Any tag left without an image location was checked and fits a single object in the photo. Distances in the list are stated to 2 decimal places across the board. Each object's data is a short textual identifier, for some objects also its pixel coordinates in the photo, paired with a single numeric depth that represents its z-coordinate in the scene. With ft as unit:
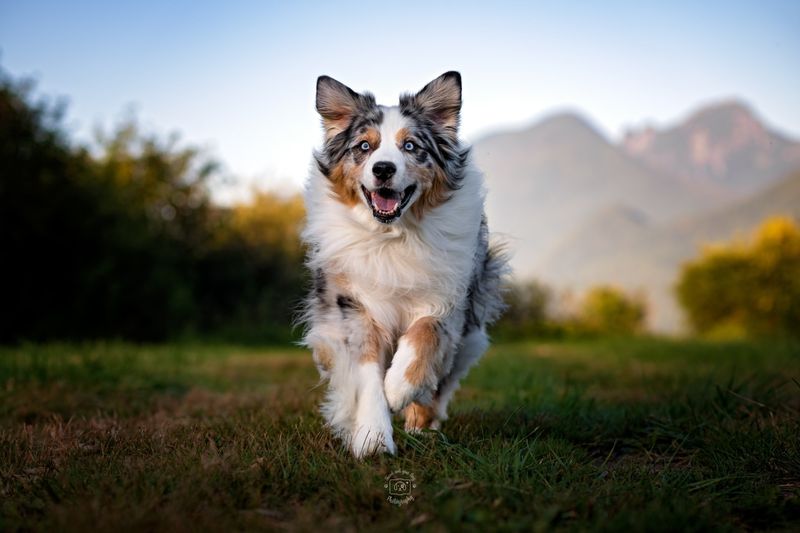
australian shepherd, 13.66
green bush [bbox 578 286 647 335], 86.12
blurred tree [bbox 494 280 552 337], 72.64
